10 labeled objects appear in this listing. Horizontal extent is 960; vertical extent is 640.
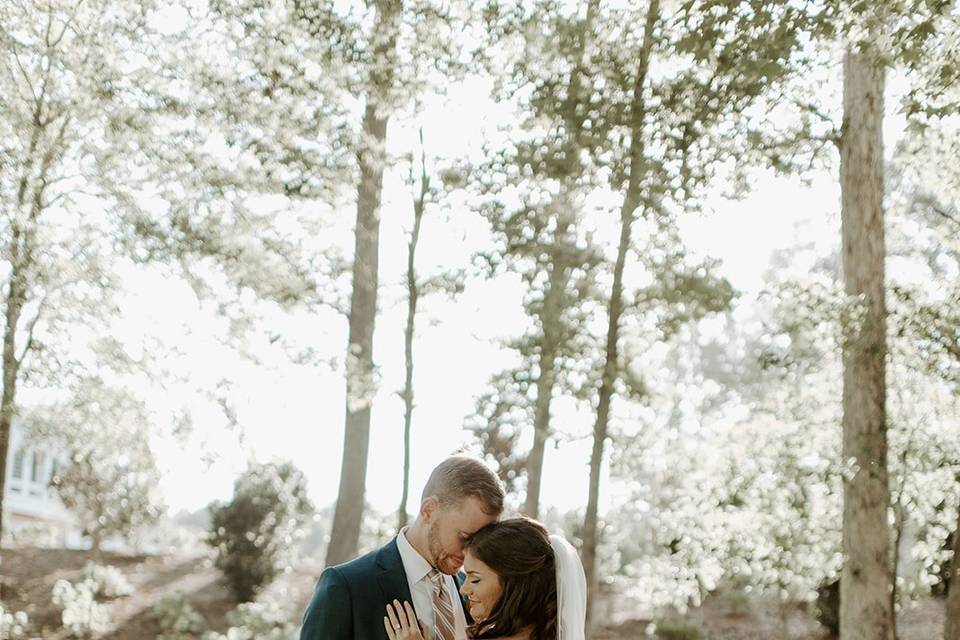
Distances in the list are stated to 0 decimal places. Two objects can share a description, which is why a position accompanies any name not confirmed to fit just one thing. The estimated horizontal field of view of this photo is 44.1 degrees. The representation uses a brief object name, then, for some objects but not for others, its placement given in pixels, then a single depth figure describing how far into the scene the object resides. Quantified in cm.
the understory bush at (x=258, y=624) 1744
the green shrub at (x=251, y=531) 2123
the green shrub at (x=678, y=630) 1886
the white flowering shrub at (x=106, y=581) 2177
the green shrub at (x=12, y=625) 1680
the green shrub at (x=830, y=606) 1861
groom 404
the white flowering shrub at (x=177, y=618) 1936
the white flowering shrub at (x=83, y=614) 1898
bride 420
